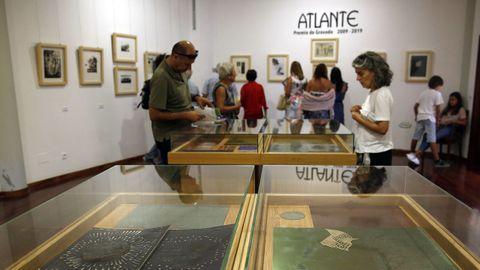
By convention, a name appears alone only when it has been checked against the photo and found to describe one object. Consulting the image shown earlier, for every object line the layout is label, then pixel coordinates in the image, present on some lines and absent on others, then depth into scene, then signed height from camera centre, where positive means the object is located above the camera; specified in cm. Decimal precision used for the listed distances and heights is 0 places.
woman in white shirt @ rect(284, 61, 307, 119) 781 -8
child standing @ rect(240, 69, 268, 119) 717 -33
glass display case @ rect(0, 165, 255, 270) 151 -66
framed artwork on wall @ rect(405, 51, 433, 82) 852 +28
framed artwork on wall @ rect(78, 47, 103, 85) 679 +32
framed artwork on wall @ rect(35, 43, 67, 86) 606 +31
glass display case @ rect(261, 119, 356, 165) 325 -58
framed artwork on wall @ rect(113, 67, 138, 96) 757 +4
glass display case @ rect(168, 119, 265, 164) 330 -57
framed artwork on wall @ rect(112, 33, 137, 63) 746 +68
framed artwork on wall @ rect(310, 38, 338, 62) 903 +71
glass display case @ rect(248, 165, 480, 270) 154 -70
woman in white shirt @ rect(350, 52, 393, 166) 330 -30
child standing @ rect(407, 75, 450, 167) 752 -65
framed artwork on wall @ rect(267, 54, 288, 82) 938 +33
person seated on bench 770 -83
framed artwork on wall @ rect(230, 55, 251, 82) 962 +42
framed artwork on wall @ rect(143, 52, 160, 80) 823 +42
